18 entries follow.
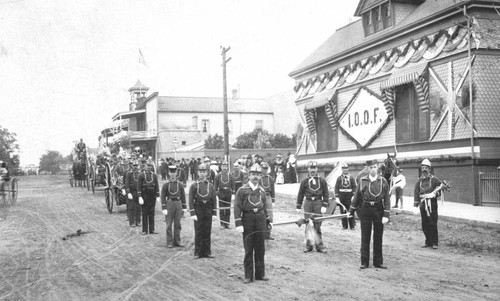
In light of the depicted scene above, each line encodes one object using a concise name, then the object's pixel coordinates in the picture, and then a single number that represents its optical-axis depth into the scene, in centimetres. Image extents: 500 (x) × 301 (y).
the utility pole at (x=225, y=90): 2914
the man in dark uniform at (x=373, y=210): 934
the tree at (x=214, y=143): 5625
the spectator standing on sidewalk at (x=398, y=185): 1750
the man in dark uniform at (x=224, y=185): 1546
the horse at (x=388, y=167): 1814
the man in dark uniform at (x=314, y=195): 1131
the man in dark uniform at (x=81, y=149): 2974
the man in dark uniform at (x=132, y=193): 1515
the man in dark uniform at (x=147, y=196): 1379
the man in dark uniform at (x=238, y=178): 1700
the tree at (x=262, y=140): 5653
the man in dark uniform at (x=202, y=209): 1057
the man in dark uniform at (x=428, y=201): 1152
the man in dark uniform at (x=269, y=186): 1400
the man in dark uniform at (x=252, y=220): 839
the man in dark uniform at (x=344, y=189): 1465
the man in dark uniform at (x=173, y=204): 1182
